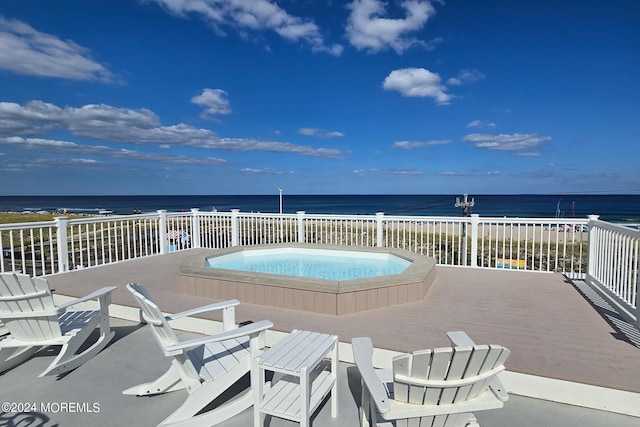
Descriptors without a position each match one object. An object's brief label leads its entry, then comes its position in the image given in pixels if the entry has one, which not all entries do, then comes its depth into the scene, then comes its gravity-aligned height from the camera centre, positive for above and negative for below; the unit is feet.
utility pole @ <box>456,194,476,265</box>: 18.90 -1.20
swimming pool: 11.94 -3.51
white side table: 5.99 -3.65
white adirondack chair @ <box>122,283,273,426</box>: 6.57 -3.69
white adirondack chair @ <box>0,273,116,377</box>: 8.47 -3.39
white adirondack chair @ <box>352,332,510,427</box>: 4.90 -2.95
